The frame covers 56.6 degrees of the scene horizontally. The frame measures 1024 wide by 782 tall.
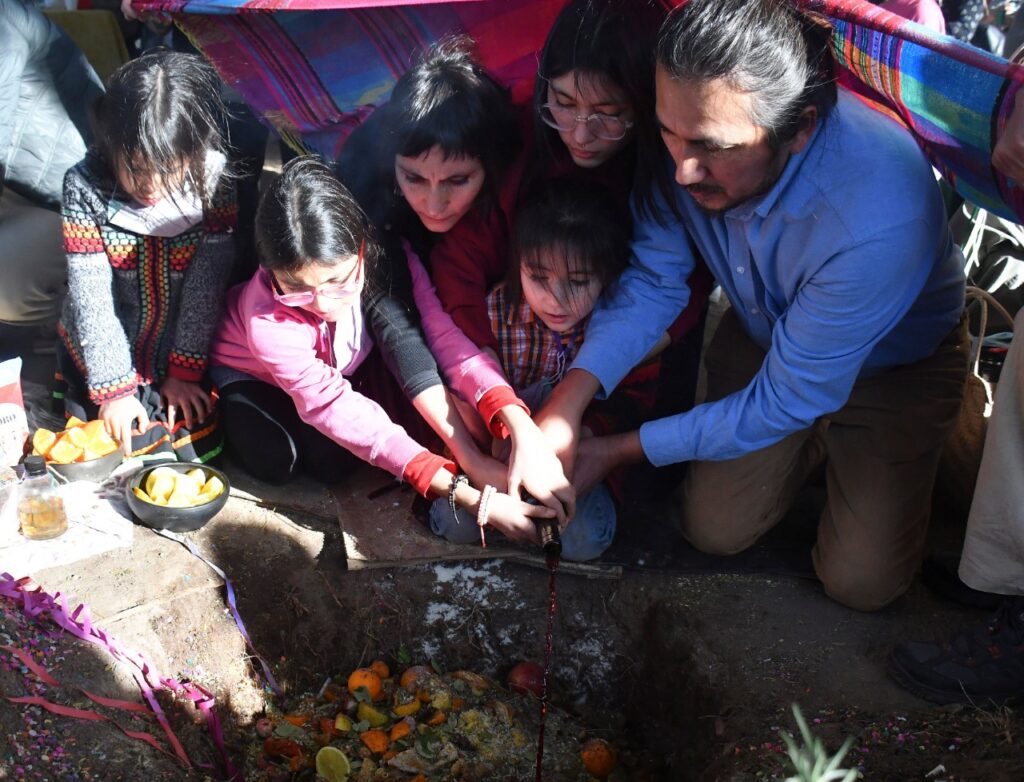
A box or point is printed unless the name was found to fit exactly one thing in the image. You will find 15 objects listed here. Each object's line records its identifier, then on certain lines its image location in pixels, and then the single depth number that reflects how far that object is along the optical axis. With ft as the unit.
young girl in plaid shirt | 8.90
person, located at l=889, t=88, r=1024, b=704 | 7.98
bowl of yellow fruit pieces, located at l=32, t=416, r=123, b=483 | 10.19
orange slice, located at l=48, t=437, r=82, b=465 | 10.21
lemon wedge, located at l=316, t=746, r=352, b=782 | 8.48
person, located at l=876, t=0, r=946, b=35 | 10.91
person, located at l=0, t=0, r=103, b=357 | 11.60
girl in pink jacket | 8.68
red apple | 9.59
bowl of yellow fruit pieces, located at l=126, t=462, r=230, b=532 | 9.62
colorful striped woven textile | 7.30
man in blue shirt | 7.11
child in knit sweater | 9.34
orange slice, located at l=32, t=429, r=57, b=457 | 10.35
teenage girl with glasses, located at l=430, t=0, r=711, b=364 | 8.17
